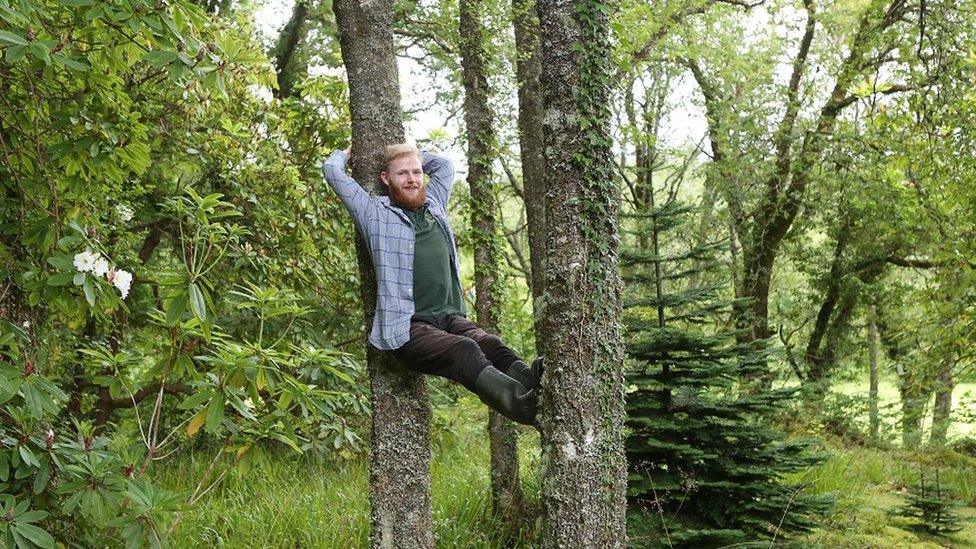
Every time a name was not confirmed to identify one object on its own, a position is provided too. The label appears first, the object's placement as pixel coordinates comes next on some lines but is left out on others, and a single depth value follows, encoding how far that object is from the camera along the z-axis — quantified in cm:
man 365
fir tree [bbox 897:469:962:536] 701
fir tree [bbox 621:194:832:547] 575
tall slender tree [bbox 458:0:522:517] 623
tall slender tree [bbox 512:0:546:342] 600
